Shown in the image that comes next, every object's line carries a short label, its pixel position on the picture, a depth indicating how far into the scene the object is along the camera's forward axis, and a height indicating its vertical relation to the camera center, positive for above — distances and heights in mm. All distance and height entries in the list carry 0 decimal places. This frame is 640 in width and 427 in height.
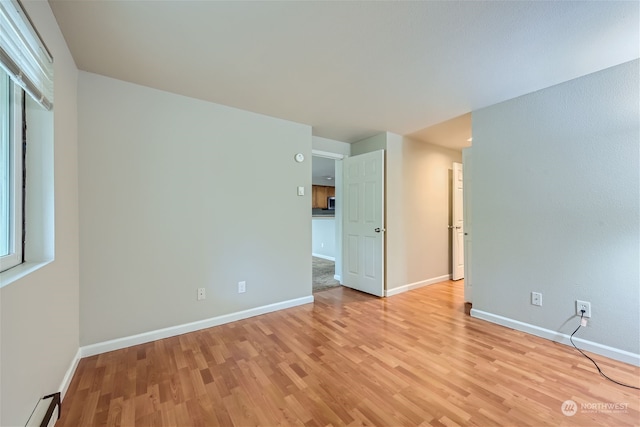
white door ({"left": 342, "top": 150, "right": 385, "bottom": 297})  3654 -145
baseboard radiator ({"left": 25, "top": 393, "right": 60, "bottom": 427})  1247 -981
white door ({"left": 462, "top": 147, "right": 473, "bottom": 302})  3383 -156
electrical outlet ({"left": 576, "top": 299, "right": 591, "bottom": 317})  2190 -787
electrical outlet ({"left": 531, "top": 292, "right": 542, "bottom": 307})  2459 -799
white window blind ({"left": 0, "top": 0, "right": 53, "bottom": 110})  1060 +723
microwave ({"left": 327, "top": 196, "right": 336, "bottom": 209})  8961 +357
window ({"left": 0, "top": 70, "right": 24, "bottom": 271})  1284 +201
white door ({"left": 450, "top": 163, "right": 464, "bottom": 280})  4398 -224
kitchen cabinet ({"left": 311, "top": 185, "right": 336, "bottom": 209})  8781 +605
